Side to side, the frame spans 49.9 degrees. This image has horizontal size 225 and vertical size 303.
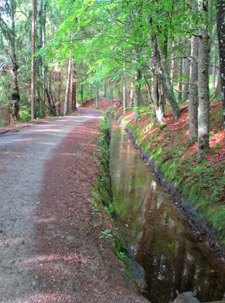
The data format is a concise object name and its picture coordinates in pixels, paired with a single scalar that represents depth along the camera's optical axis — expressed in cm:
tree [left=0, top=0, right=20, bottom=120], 1589
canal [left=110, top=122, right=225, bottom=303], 481
